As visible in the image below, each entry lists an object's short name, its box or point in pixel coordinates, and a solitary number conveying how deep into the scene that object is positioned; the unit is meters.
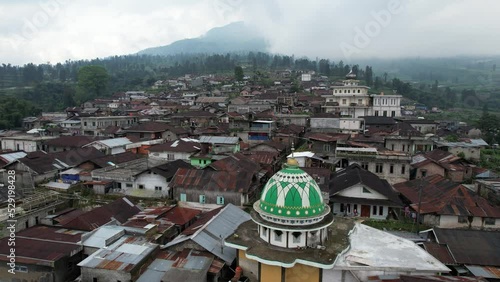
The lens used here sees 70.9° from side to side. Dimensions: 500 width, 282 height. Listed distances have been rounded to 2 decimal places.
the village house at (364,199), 26.80
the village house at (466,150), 42.00
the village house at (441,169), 34.44
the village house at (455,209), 24.48
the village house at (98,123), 63.19
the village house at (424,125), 55.44
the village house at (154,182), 31.66
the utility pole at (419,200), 25.08
